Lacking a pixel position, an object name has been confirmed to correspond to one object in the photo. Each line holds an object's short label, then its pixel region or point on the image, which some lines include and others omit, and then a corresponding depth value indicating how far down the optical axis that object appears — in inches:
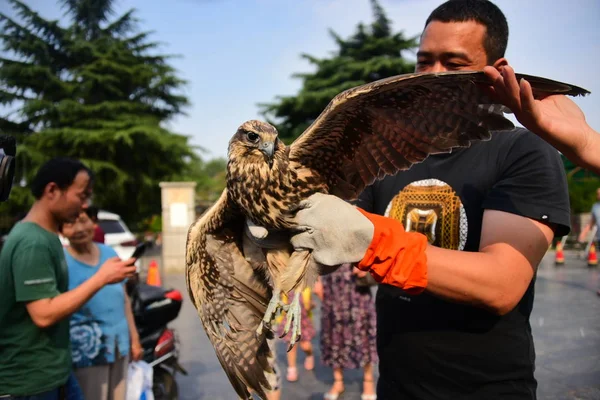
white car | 486.0
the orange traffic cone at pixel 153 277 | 394.9
